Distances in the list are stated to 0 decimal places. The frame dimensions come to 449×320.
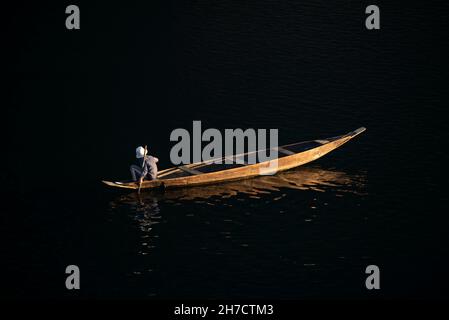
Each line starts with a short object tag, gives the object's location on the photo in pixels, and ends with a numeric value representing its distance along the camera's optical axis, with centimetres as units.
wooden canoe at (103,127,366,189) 3788
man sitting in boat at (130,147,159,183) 3712
